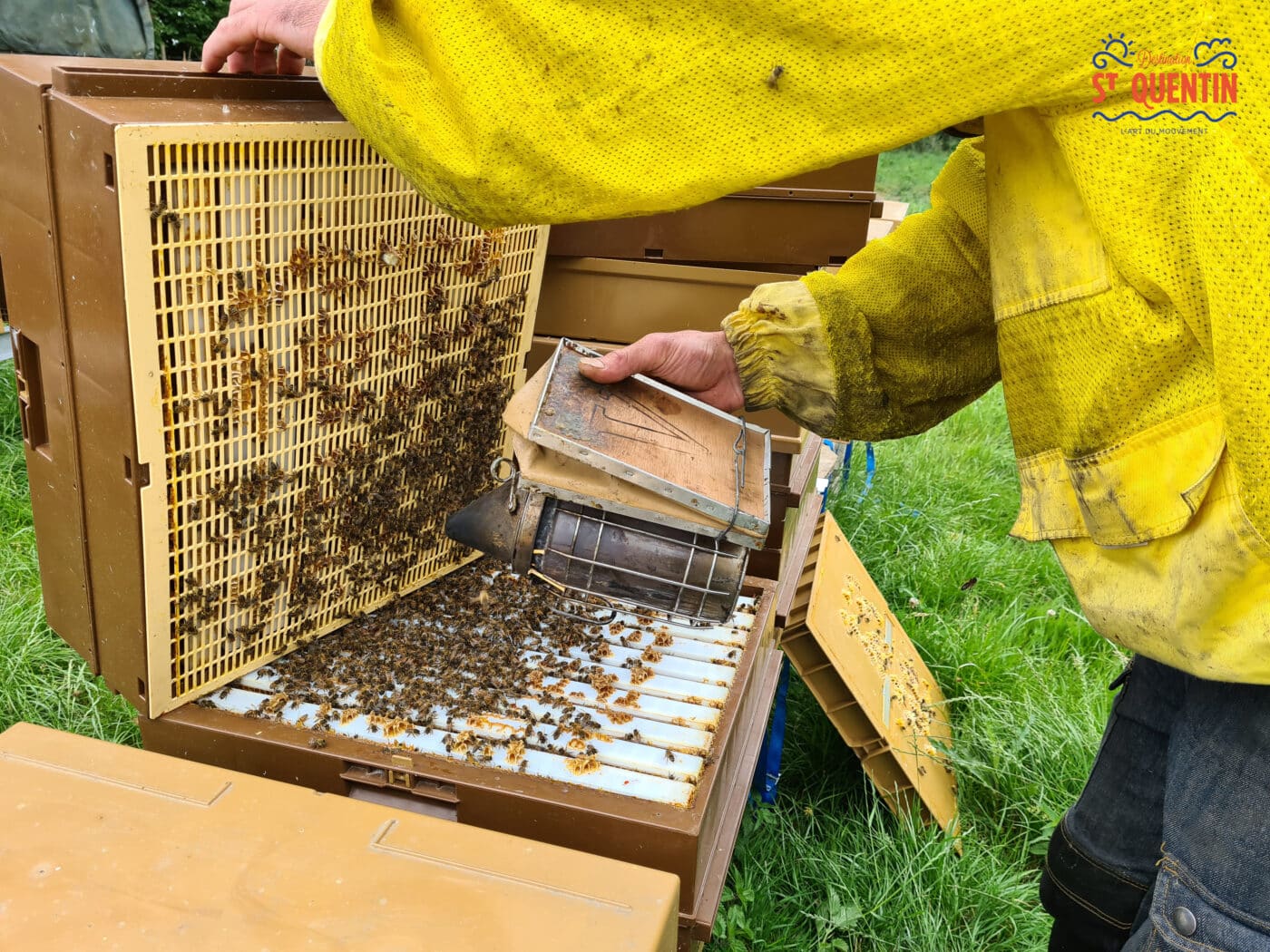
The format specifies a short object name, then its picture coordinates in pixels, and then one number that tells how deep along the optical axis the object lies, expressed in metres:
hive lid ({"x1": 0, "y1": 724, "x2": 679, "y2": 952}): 1.29
